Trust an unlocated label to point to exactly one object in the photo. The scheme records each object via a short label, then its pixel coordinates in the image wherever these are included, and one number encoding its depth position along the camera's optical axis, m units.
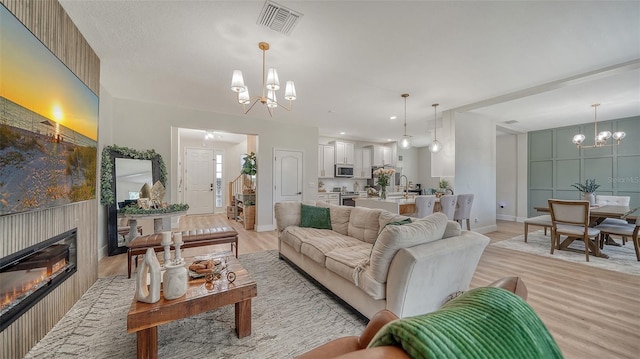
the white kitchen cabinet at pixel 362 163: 7.88
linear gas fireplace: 1.44
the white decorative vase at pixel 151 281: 1.47
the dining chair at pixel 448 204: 4.19
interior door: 5.61
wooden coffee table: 1.39
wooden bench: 2.69
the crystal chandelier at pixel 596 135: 4.67
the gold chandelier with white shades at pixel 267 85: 2.31
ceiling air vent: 2.00
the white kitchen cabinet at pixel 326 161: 7.14
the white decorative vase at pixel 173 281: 1.52
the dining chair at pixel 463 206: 4.59
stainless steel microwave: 7.34
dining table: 3.55
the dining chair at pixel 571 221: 3.46
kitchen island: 3.97
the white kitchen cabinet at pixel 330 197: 6.93
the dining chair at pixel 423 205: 3.98
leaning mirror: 3.45
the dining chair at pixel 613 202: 4.16
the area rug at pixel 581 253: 3.23
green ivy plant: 3.41
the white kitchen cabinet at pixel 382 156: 8.03
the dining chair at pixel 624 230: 3.39
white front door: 7.55
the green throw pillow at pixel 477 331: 0.39
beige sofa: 1.67
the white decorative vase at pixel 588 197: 4.38
